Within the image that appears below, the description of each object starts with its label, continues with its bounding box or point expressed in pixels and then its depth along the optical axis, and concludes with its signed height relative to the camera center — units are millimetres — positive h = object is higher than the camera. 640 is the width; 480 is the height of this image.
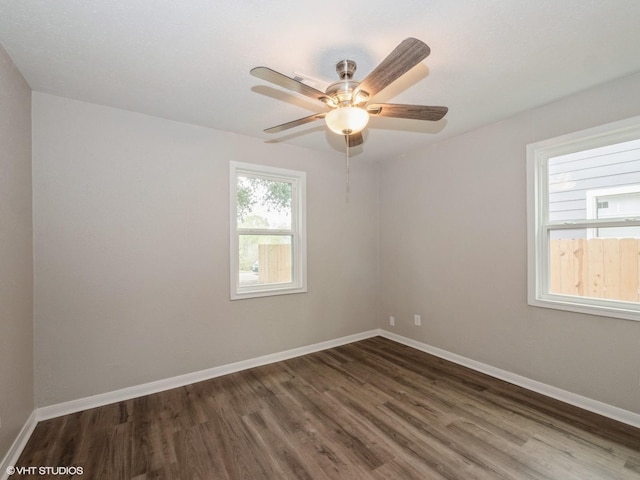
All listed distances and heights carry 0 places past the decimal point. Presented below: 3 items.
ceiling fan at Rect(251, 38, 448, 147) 1399 +860
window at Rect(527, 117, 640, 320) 2227 +157
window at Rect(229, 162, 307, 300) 3254 +116
